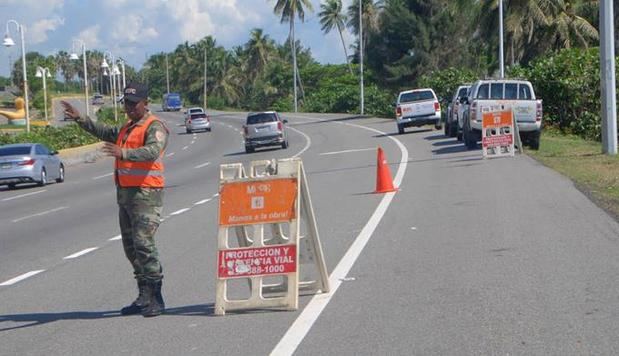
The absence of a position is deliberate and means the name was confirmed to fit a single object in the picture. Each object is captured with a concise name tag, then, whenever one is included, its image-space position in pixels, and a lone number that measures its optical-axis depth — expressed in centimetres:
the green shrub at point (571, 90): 4028
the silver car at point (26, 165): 3175
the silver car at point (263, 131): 4288
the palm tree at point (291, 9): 10056
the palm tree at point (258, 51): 12952
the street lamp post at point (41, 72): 6251
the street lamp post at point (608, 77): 2509
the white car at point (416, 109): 4403
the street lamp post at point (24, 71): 4285
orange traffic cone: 1945
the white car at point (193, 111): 7369
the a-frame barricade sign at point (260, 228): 864
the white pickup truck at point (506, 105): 2889
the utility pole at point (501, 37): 4906
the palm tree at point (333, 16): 11369
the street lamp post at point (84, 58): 5406
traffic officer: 846
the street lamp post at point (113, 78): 6601
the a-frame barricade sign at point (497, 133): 2686
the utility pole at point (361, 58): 7531
